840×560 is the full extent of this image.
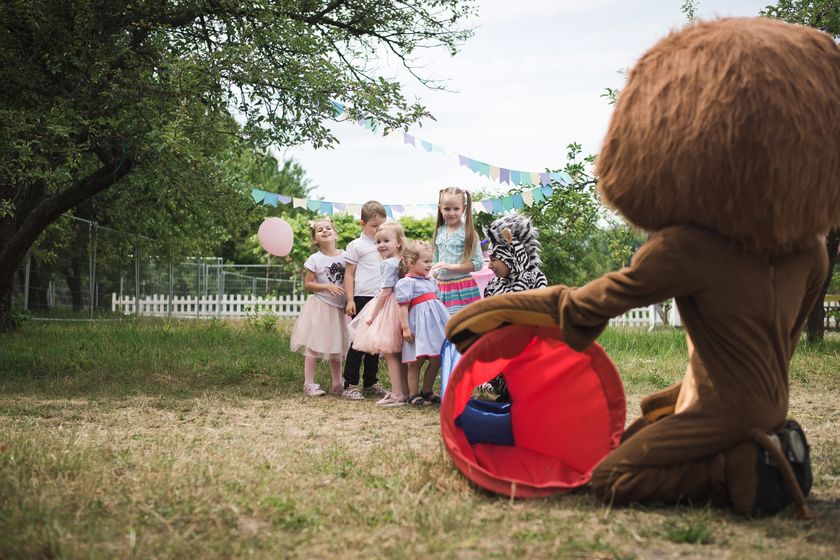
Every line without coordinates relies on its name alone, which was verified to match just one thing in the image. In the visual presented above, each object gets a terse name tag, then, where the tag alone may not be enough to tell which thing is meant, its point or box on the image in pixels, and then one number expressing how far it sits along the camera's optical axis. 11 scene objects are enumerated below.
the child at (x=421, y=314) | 6.36
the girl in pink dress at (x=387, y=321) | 6.51
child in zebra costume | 6.29
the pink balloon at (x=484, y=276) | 7.75
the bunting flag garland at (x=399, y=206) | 11.77
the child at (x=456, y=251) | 6.47
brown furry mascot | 3.03
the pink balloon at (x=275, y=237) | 10.17
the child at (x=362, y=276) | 7.16
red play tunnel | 3.69
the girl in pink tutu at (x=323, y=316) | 7.09
